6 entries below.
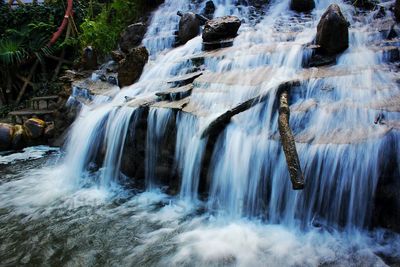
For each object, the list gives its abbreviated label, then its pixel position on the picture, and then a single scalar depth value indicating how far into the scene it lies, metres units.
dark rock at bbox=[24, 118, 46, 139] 9.77
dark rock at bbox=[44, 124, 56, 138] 9.84
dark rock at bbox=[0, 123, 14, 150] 9.39
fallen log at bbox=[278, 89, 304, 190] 3.82
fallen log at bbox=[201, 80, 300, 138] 5.42
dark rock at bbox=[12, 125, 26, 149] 9.49
